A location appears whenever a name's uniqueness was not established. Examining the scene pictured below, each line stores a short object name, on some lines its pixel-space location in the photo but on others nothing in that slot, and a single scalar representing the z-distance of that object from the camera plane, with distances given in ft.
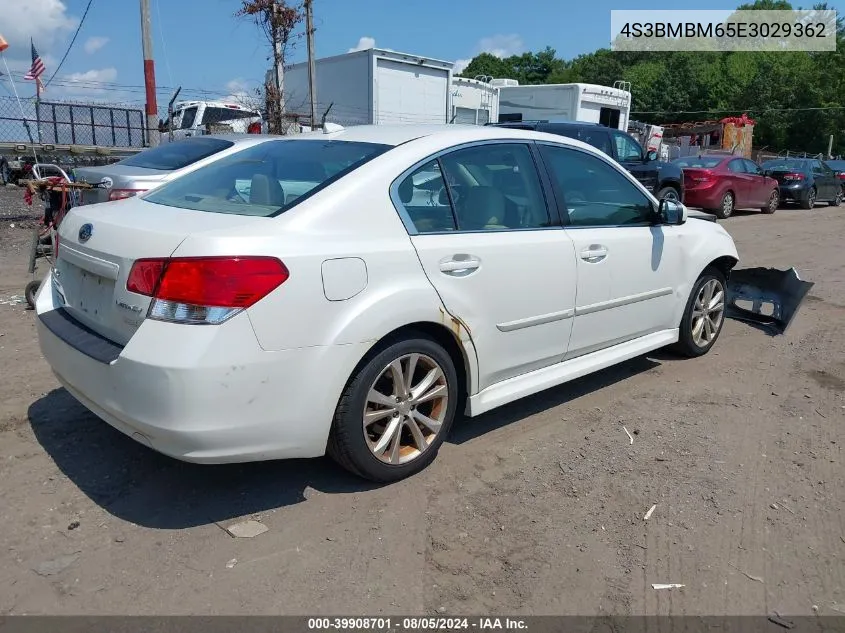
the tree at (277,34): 51.21
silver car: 23.00
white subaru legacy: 8.68
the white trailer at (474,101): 62.13
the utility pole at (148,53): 41.39
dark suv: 39.29
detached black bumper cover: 19.60
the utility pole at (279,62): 51.44
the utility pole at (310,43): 52.03
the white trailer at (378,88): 54.13
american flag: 54.08
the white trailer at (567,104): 61.57
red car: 51.13
